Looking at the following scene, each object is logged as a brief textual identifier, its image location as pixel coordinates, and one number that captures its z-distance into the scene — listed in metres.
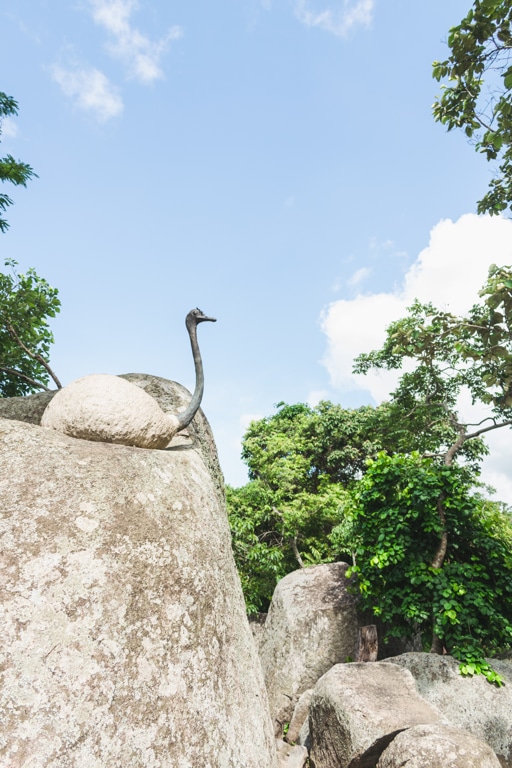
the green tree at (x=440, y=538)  6.85
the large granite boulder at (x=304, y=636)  8.64
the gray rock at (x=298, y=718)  7.26
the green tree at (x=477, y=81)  5.52
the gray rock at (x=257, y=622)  12.82
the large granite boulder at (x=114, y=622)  2.32
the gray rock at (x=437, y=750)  4.38
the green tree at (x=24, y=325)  11.41
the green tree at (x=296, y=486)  14.01
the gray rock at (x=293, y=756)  6.06
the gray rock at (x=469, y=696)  5.97
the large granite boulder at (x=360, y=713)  5.19
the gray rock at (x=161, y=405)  6.06
